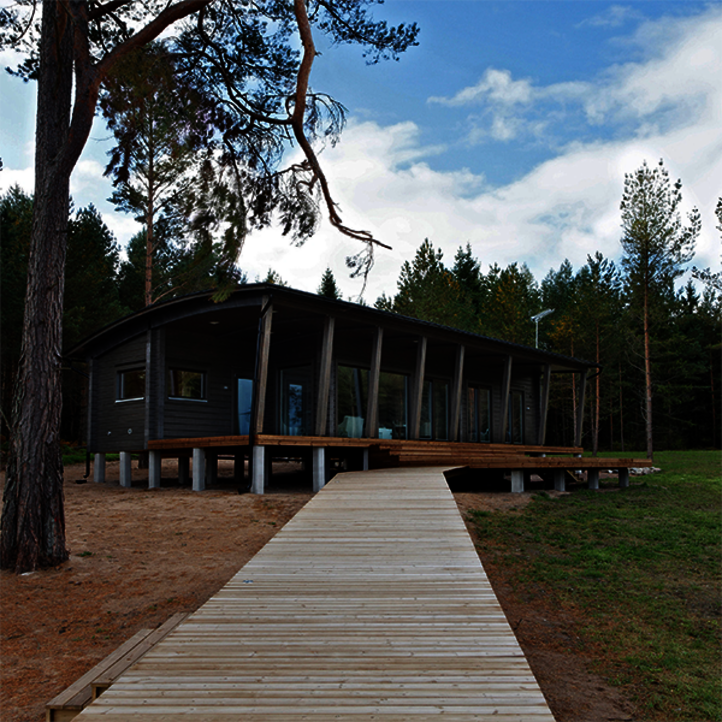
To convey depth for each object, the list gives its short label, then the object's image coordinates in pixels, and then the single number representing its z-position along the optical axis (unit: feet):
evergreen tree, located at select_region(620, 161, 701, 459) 77.00
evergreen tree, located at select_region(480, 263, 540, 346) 108.37
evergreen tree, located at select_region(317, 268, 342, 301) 150.82
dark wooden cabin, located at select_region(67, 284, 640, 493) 36.63
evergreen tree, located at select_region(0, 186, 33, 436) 63.62
